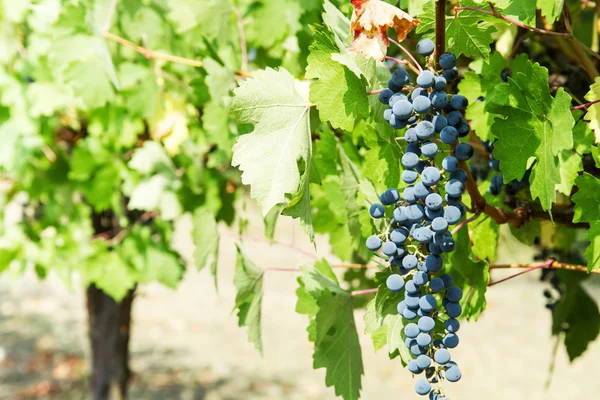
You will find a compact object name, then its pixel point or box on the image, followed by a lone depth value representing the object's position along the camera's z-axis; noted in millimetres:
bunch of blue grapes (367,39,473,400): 1161
